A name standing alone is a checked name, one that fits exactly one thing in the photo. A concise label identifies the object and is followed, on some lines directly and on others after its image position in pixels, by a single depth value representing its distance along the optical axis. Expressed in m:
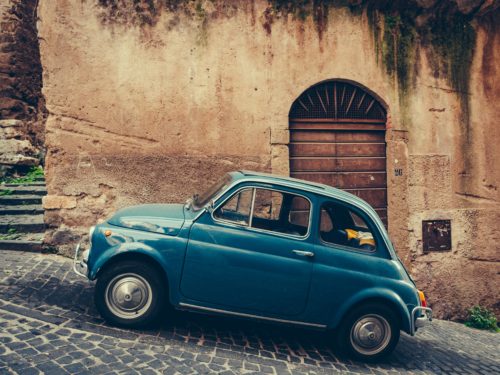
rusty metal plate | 7.17
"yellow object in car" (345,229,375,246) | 4.20
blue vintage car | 3.88
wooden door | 6.98
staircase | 6.14
